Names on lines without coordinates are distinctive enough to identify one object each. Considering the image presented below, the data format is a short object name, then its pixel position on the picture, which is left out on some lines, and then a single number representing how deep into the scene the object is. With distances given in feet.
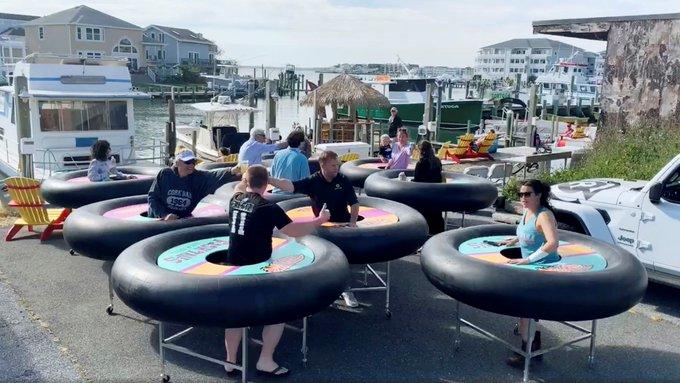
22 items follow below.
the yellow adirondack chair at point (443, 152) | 60.24
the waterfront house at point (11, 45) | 207.72
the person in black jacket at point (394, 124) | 61.77
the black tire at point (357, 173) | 32.35
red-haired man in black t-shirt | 15.14
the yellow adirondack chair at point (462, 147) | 59.41
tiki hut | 70.69
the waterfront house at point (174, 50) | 223.10
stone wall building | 36.91
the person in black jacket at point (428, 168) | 27.25
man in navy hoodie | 20.16
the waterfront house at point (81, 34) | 183.21
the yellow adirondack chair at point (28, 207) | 28.32
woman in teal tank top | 15.67
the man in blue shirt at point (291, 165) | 24.52
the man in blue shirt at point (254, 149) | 31.58
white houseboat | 44.01
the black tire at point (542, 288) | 14.26
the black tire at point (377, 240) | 18.47
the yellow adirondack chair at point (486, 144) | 60.85
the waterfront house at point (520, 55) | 316.15
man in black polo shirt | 19.58
